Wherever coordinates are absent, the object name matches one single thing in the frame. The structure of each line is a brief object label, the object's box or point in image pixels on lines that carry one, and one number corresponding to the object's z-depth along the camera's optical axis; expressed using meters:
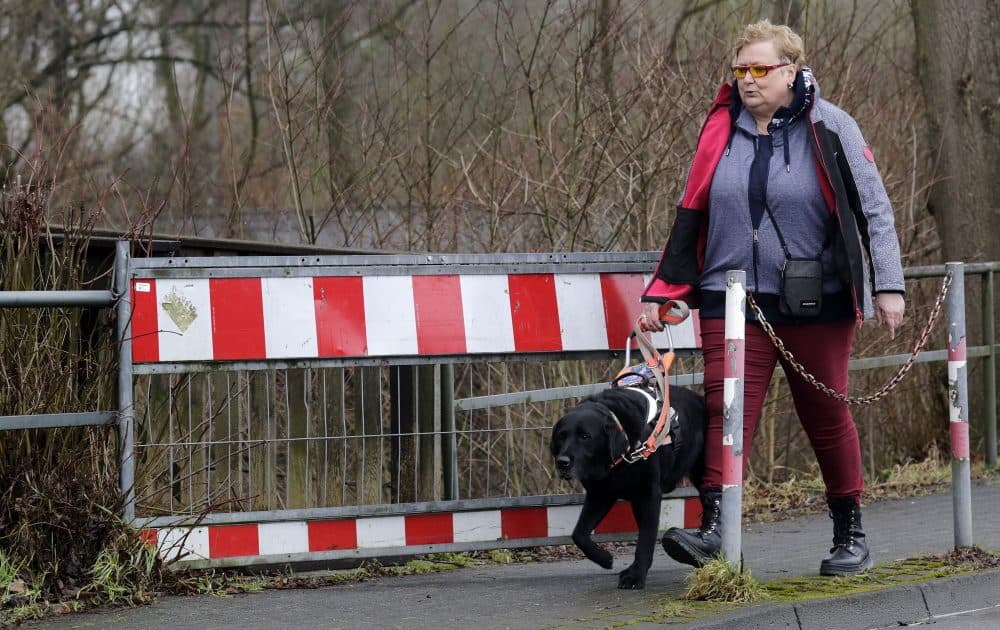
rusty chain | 10.02
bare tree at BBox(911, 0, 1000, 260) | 19.58
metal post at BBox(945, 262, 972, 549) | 11.16
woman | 10.05
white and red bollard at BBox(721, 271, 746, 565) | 9.44
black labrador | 10.22
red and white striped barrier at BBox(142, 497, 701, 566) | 10.55
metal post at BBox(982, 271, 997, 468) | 18.44
